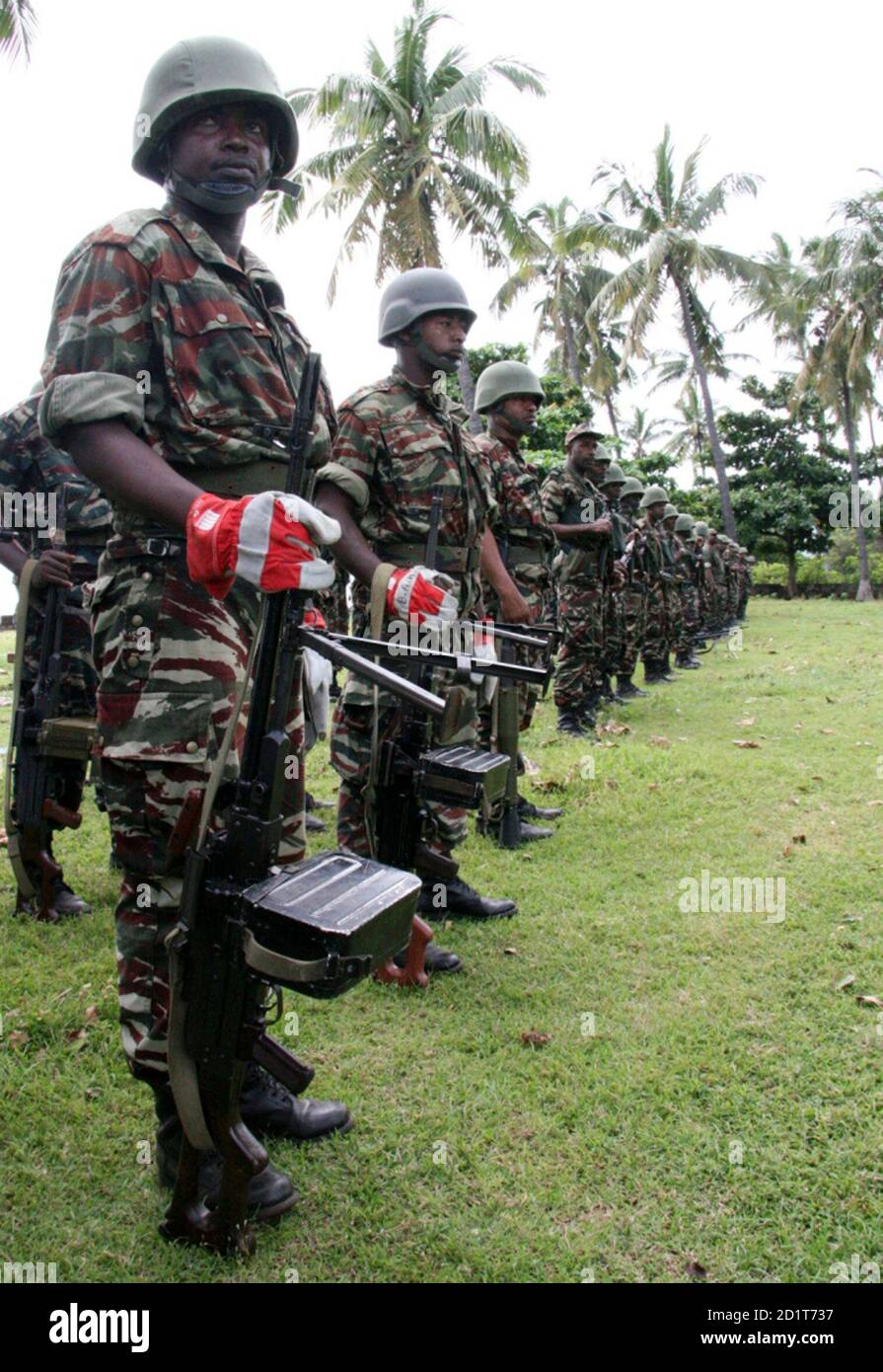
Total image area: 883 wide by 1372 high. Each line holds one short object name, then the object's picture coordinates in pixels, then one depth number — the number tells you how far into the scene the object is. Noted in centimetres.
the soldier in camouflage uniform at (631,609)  1058
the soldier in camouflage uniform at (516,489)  581
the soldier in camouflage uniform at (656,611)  1205
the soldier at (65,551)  411
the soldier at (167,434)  213
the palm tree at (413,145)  1761
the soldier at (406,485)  361
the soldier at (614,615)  971
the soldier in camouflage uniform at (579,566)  825
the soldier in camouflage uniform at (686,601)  1419
